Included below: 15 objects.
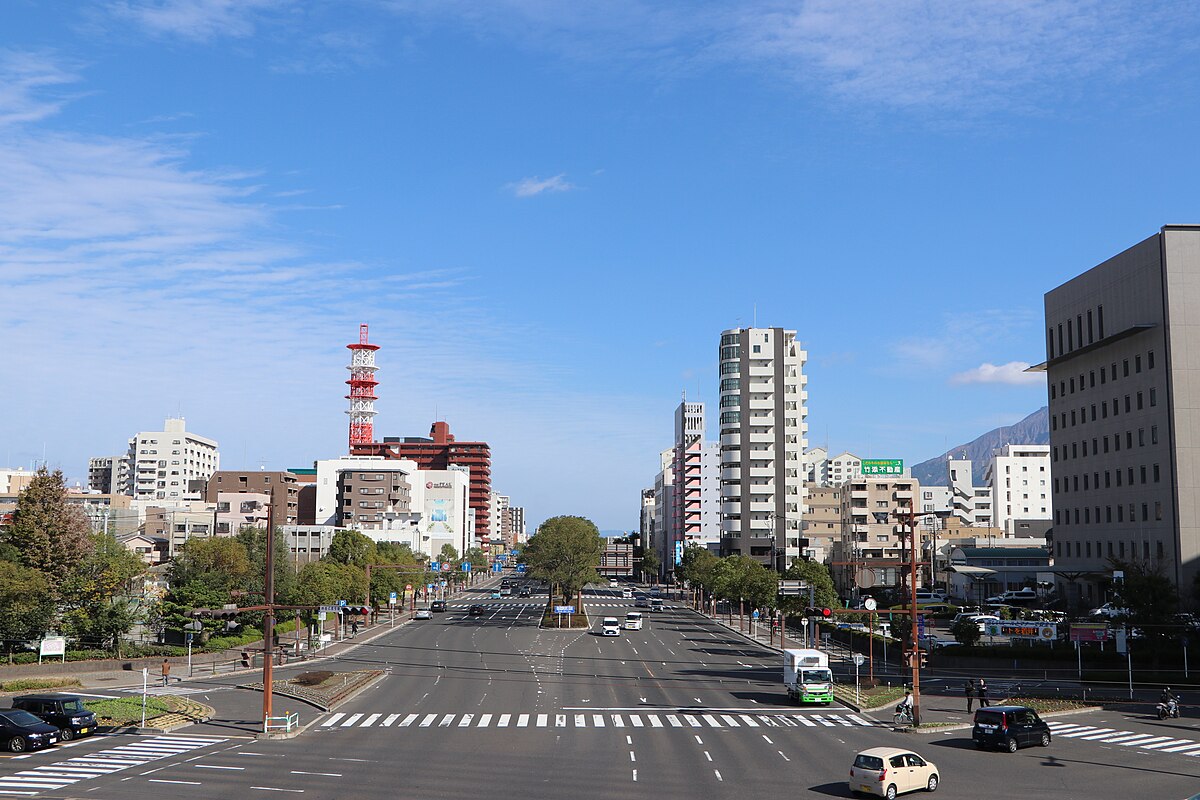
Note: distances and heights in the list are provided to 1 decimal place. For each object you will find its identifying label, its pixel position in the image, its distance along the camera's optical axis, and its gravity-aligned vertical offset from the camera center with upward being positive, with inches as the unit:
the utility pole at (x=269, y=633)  1785.2 -206.9
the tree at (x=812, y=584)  3882.9 -263.1
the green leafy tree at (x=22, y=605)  2618.1 -230.5
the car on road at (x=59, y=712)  1720.0 -327.7
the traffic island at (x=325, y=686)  2134.8 -375.7
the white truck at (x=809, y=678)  2167.8 -327.0
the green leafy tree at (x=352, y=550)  5097.0 -157.3
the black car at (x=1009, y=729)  1630.2 -324.4
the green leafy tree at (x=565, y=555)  4606.3 -150.5
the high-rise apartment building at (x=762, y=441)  7042.3 +567.8
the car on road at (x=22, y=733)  1608.0 -339.9
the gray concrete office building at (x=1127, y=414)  3553.2 +426.2
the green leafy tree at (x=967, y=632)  2923.2 -302.8
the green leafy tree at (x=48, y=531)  2910.9 -41.2
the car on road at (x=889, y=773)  1252.5 -307.2
